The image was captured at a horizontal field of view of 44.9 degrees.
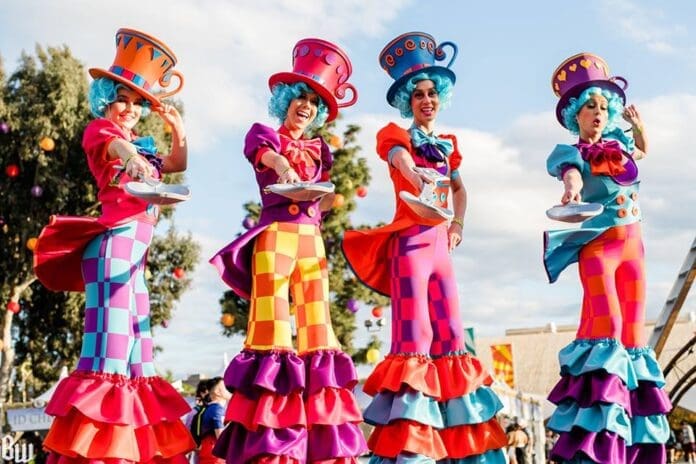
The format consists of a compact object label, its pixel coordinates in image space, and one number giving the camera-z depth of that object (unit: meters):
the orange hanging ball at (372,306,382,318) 17.64
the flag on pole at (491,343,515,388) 18.92
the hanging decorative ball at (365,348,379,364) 18.31
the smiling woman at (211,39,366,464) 4.11
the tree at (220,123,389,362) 18.59
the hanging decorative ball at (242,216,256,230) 15.84
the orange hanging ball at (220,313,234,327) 17.67
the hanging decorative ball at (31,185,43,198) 18.49
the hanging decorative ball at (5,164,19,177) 18.56
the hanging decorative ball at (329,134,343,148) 17.80
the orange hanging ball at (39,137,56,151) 17.70
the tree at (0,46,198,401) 19.12
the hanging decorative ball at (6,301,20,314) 18.72
